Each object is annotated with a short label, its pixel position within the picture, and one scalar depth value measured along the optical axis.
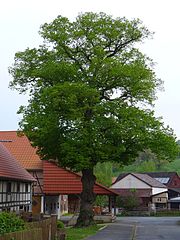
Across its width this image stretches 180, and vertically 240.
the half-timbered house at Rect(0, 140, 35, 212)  34.22
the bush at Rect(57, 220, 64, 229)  27.18
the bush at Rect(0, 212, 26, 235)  17.12
